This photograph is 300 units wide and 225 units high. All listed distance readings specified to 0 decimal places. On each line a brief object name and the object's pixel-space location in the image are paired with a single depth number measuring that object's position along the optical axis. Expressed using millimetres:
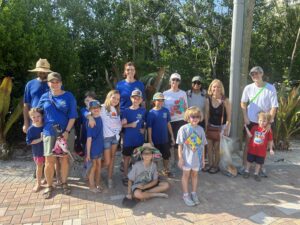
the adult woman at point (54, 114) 3135
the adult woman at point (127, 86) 3599
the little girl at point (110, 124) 3364
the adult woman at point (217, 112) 3720
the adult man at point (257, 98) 3692
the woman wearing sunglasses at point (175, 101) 3690
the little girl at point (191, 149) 3133
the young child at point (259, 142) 3637
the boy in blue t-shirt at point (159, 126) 3527
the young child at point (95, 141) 3207
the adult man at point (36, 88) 3348
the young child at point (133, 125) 3464
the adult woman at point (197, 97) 3847
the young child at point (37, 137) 3191
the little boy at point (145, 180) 3135
